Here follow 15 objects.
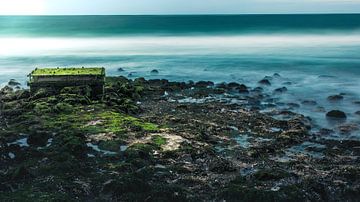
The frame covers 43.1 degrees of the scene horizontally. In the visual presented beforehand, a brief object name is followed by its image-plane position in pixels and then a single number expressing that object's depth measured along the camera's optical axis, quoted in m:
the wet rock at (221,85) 54.59
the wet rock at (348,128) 34.62
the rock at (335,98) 47.50
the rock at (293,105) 44.34
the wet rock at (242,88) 51.67
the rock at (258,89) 52.80
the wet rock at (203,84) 55.55
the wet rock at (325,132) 33.97
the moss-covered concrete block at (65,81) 44.03
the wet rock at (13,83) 58.59
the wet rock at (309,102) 45.45
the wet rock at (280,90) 52.59
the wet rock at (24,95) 43.75
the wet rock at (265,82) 58.11
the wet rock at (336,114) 39.06
